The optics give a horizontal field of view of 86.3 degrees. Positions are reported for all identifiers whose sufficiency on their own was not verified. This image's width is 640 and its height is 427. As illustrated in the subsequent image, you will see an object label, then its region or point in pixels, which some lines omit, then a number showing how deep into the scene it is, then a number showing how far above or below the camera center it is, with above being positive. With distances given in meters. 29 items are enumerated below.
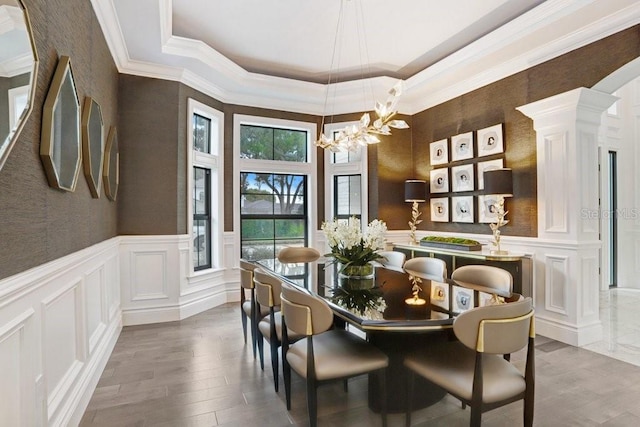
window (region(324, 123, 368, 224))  5.72 +0.50
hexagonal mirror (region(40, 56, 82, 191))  1.71 +0.46
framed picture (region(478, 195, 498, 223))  4.32 +0.04
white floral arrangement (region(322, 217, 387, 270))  2.78 -0.24
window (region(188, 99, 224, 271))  4.88 +0.35
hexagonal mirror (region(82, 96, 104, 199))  2.46 +0.55
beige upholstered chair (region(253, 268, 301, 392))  2.50 -0.69
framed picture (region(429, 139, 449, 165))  5.08 +0.92
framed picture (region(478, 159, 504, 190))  4.26 +0.59
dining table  1.81 -0.57
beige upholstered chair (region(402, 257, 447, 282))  3.07 -0.54
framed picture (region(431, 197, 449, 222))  5.11 +0.05
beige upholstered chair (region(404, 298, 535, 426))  1.63 -0.84
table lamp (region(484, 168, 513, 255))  3.93 +0.27
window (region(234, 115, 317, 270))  5.46 +0.48
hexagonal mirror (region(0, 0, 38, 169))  1.22 +0.56
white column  3.46 -0.04
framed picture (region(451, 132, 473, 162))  4.68 +0.93
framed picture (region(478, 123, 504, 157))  4.25 +0.91
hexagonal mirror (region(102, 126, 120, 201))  3.26 +0.48
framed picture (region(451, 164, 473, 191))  4.69 +0.49
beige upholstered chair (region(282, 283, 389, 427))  1.92 -0.86
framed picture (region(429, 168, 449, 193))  5.09 +0.49
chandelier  2.82 +0.75
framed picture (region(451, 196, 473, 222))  4.70 +0.05
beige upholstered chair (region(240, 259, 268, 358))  3.00 -0.85
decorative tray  4.16 -0.41
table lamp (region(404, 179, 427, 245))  5.21 +0.30
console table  3.75 -0.58
